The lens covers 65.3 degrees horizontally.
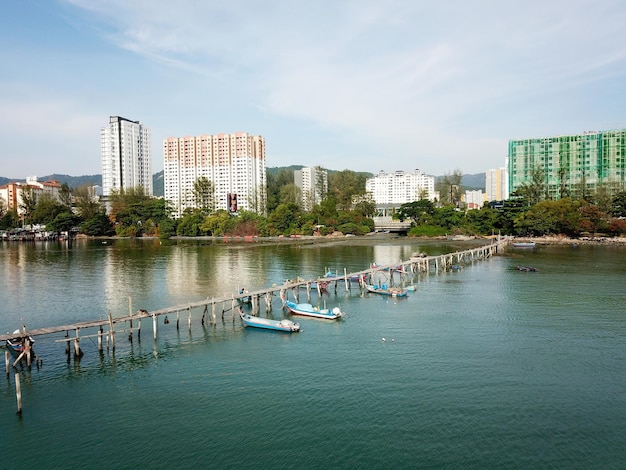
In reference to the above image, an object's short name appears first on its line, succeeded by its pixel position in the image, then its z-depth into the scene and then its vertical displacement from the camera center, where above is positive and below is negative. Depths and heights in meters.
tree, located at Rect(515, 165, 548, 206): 116.81 +6.08
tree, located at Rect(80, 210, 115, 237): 132.25 -1.22
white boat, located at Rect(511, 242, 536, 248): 92.11 -5.61
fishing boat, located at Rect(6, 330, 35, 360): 25.15 -6.53
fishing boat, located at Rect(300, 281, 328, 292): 45.36 -6.34
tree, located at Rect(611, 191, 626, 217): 100.19 +1.88
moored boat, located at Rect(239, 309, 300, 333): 31.84 -6.93
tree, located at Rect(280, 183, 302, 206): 143.27 +7.27
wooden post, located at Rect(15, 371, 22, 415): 19.83 -7.30
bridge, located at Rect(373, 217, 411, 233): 130.10 -2.38
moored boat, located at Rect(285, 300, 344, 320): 35.50 -6.85
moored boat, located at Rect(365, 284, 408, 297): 44.25 -6.78
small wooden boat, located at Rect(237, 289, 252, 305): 39.48 -6.61
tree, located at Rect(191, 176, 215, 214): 140.50 +7.49
